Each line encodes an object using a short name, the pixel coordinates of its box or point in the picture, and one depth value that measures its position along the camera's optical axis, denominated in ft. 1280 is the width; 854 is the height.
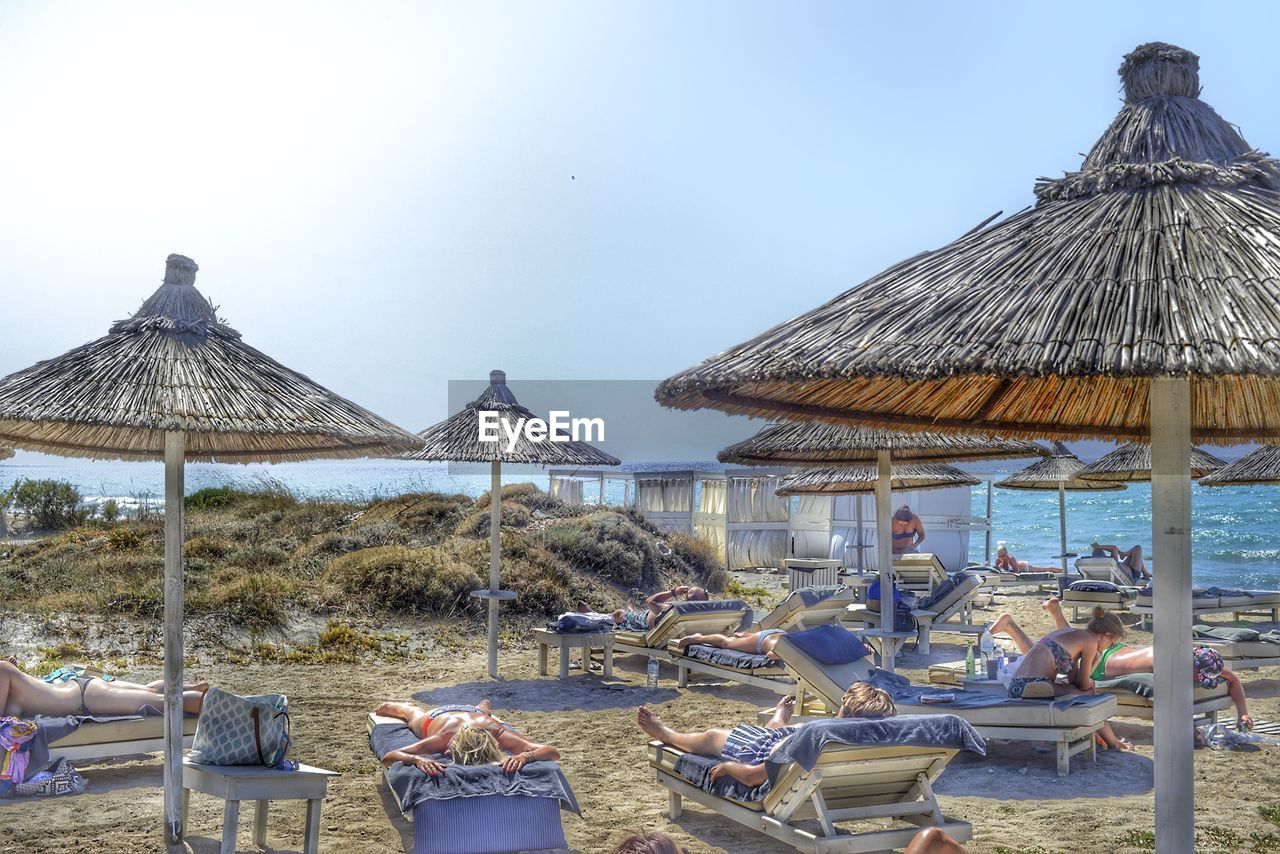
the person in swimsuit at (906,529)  51.49
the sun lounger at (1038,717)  21.39
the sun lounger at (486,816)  15.98
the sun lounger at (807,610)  36.73
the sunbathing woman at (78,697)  20.04
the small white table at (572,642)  32.55
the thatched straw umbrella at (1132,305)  9.53
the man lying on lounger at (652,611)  35.35
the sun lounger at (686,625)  33.47
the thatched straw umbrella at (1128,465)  50.90
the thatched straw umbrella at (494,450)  32.96
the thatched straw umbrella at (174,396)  15.57
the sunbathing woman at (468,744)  17.11
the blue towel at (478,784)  16.33
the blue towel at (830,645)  24.43
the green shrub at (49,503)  71.72
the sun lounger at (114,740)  19.86
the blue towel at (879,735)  15.15
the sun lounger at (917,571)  50.93
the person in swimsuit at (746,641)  29.78
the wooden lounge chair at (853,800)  15.33
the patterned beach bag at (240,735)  15.87
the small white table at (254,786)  15.12
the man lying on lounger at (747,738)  16.93
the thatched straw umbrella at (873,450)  31.19
